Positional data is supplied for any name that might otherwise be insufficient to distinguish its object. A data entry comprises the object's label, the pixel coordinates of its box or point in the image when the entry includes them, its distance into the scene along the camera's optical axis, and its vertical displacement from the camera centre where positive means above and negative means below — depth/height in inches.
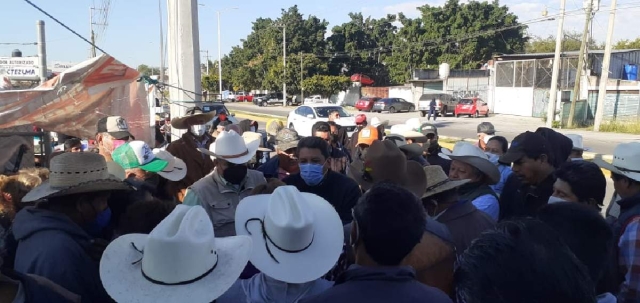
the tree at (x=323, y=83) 2180.1 +7.1
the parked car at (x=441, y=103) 1471.5 -48.1
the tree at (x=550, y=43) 2841.5 +273.0
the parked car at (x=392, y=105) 1718.8 -64.7
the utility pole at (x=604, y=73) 990.4 +34.1
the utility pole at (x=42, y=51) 384.7 +23.4
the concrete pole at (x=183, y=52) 324.8 +20.3
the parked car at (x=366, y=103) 1822.1 -63.5
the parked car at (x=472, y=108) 1460.4 -59.1
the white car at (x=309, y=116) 865.5 -55.2
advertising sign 600.3 +15.0
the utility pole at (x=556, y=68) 1022.4 +43.4
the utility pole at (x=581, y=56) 1074.7 +73.6
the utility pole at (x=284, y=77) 2218.3 +32.5
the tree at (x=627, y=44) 2406.5 +231.4
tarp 218.2 -9.3
